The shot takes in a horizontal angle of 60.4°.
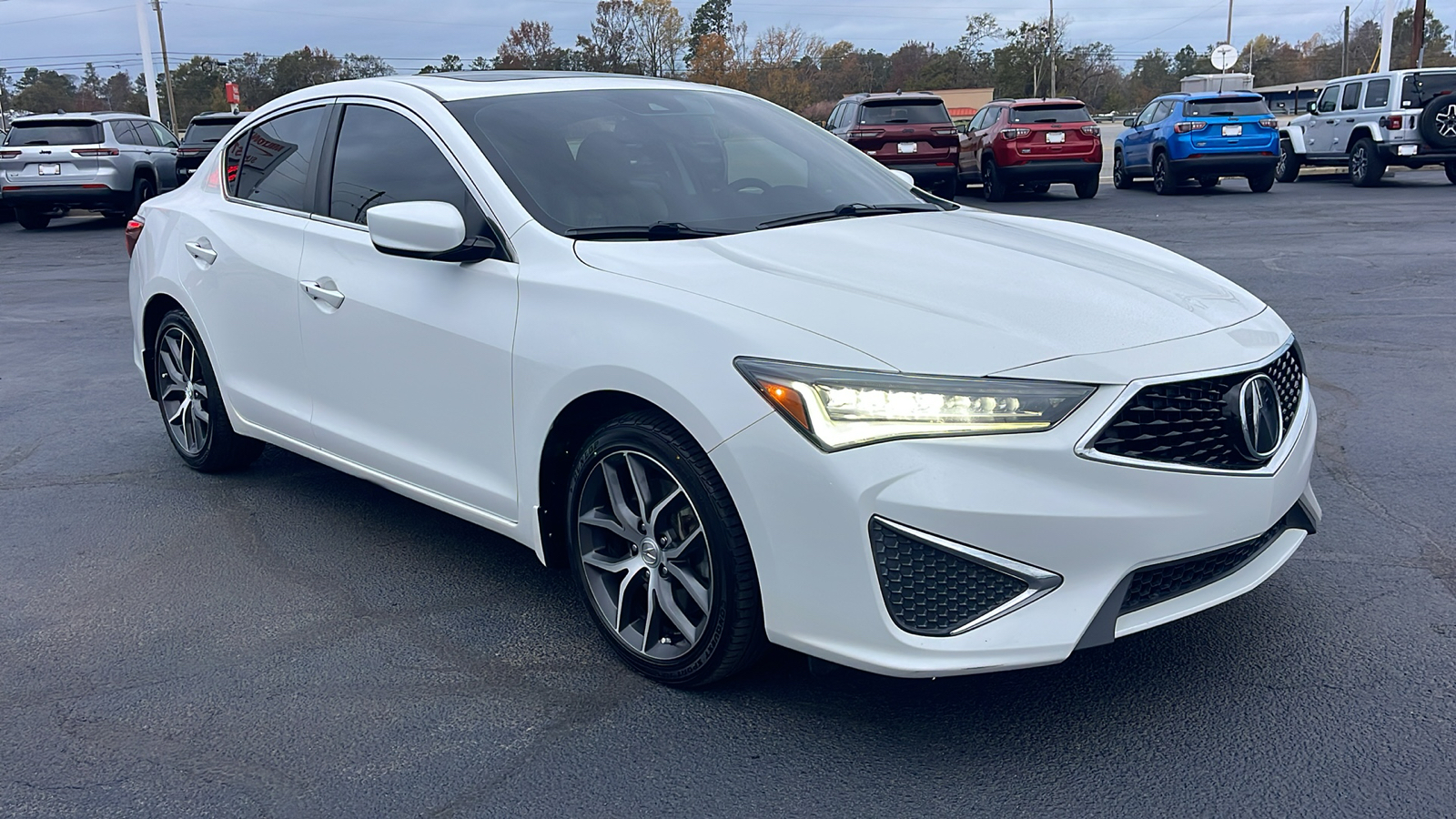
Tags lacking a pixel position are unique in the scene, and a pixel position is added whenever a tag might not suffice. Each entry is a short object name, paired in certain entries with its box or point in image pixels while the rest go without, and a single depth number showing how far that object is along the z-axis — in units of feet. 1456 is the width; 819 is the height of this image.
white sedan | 9.20
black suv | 68.28
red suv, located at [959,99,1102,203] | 67.62
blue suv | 67.36
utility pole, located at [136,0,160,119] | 131.75
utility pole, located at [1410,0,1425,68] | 113.39
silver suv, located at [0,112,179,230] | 63.72
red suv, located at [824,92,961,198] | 68.03
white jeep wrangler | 65.87
